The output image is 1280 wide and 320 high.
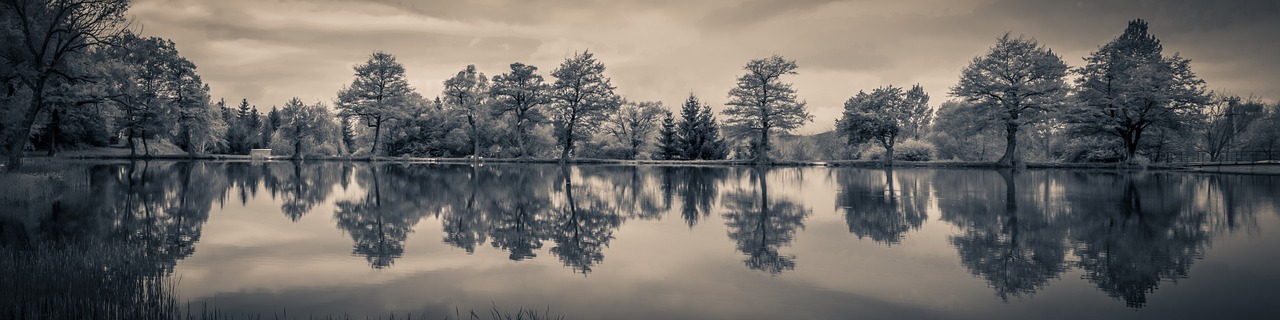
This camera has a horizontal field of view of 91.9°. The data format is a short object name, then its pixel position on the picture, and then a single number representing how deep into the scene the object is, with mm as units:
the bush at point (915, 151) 52250
